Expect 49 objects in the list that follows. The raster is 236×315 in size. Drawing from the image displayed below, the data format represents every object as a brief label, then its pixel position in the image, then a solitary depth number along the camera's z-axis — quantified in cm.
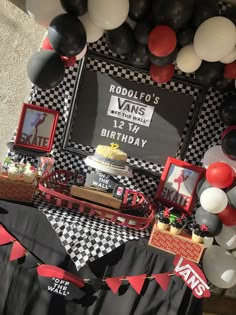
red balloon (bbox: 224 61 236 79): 246
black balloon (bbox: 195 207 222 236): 243
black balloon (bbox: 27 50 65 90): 223
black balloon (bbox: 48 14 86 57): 213
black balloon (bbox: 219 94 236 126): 261
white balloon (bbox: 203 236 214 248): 243
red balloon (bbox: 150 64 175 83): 257
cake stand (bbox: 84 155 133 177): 243
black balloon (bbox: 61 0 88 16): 217
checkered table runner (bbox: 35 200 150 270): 237
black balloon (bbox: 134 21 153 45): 233
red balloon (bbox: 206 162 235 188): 246
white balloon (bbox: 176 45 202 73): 241
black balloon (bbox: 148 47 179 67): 240
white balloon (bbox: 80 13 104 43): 233
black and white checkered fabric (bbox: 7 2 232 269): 254
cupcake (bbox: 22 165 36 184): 246
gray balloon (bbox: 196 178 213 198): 260
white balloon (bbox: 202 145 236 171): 273
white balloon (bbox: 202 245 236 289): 251
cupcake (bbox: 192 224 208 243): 238
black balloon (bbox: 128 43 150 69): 244
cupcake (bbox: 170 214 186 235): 241
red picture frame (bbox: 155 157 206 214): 281
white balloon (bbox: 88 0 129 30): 216
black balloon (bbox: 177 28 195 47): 233
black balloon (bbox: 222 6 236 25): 230
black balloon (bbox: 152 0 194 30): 217
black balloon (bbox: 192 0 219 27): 227
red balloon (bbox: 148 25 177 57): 225
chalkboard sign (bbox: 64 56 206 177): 286
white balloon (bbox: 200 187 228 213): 241
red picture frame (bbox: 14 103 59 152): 285
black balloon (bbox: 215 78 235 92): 260
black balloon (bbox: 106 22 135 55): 238
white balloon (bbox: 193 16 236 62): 221
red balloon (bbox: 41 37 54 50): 237
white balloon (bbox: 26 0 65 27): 224
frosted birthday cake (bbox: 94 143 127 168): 248
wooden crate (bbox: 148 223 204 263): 241
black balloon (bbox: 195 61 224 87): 247
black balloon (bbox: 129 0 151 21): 226
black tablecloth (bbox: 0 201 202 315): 241
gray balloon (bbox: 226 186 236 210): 244
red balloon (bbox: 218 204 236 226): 248
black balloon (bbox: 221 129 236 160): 252
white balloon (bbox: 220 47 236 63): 237
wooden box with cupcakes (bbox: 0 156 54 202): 245
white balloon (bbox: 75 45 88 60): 259
